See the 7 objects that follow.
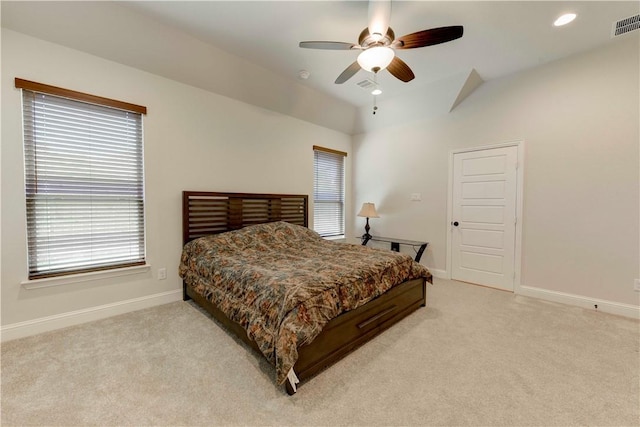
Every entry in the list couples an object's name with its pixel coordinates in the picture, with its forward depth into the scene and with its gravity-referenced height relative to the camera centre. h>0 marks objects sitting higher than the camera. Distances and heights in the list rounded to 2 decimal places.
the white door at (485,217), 3.45 -0.16
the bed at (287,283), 1.68 -0.64
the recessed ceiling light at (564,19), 2.34 +1.71
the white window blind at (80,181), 2.30 +0.21
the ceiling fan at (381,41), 1.96 +1.27
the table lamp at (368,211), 4.58 -0.11
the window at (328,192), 4.75 +0.24
